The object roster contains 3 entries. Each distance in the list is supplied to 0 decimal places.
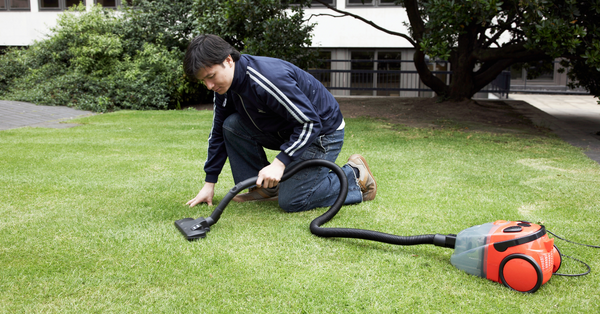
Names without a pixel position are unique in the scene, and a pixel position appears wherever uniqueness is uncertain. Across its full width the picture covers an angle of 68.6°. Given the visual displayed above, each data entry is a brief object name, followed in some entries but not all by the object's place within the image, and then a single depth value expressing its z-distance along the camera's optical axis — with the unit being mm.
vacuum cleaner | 1859
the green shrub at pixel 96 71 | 10289
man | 2465
